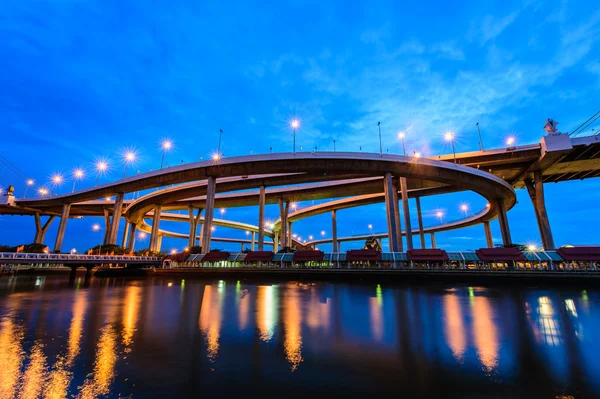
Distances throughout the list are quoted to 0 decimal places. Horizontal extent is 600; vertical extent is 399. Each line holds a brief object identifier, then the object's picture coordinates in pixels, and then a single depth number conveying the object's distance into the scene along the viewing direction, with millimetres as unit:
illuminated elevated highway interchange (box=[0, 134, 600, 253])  37375
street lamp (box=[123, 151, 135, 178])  45969
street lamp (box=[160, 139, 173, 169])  42650
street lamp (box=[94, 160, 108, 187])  50431
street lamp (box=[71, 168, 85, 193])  55462
